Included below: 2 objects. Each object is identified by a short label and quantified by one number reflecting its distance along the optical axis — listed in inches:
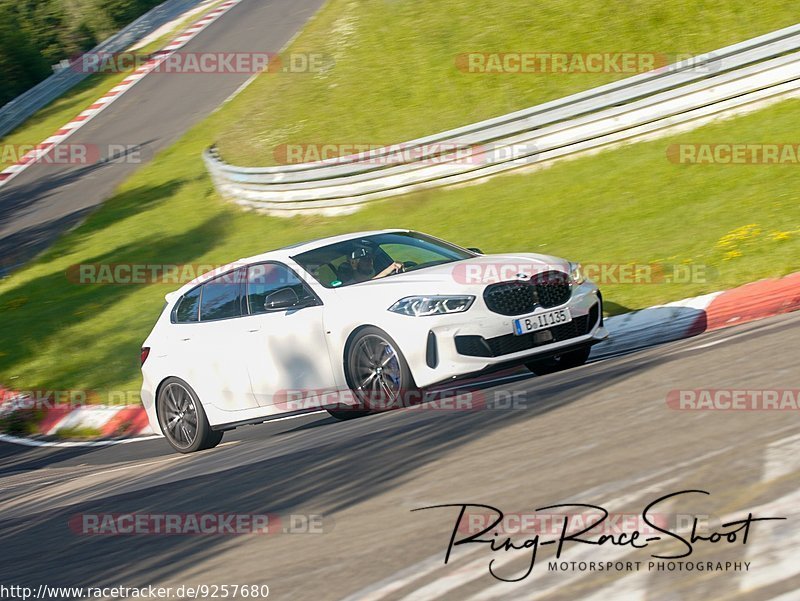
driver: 739.4
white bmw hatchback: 665.0
